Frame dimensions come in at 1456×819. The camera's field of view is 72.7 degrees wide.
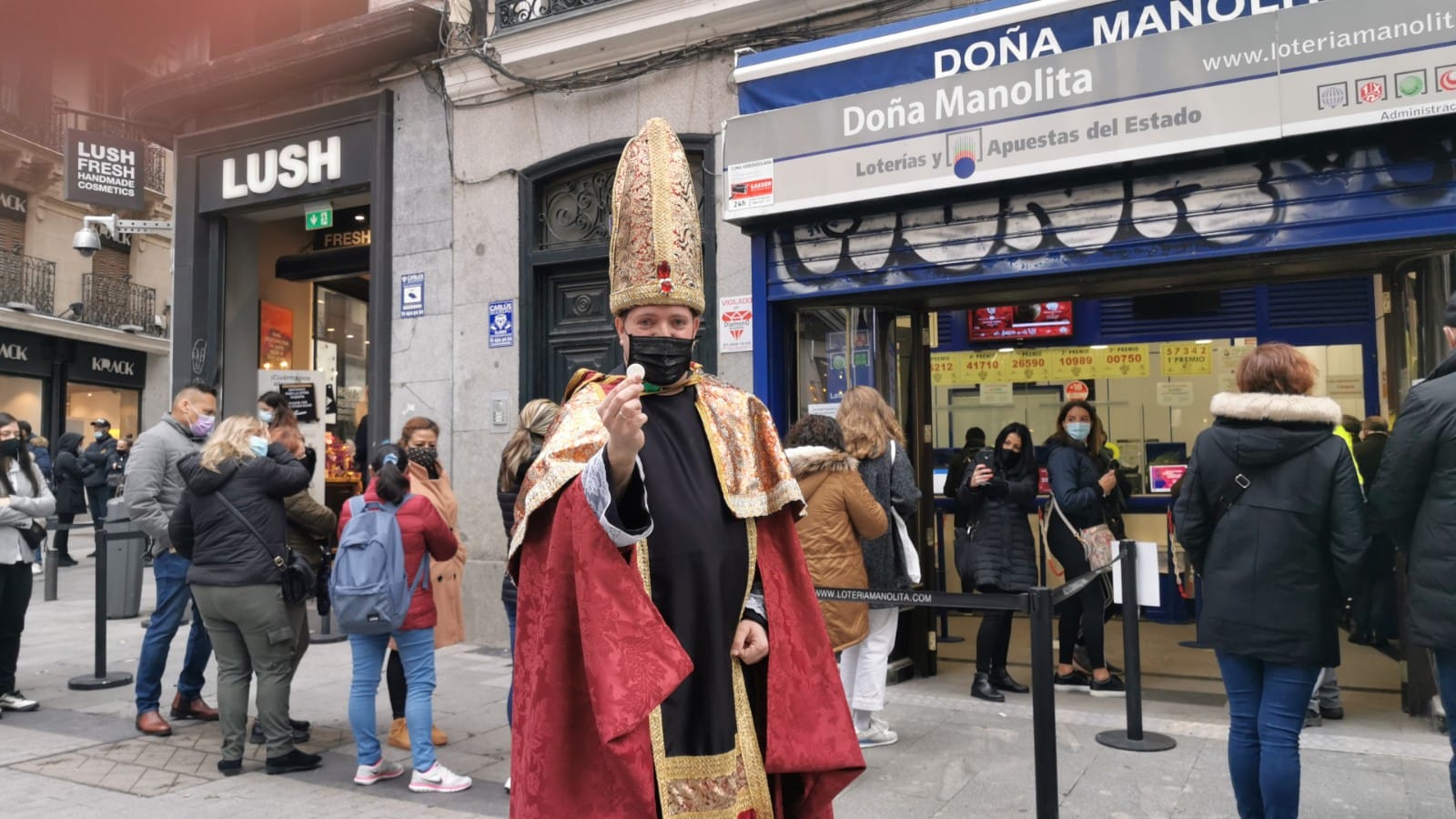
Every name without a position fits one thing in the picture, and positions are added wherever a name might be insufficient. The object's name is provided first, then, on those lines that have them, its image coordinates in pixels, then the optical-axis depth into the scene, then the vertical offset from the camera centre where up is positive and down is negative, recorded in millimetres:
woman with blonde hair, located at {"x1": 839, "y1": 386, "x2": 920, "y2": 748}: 5465 -578
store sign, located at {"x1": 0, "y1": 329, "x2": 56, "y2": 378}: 24203 +2553
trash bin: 9984 -1225
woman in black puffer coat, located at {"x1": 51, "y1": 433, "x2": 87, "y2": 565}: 15438 -427
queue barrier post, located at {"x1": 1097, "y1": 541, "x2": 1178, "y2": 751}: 5184 -1259
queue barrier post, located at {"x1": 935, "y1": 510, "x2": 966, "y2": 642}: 8555 -1112
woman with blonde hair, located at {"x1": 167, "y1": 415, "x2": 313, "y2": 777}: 5141 -616
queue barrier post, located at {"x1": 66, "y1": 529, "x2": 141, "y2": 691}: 7125 -1515
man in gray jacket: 6012 -482
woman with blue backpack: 4887 -745
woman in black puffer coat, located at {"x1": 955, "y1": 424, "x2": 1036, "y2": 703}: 6441 -618
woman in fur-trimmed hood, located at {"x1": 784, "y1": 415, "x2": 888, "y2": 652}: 5223 -406
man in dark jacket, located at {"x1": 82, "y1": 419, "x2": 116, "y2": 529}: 15479 -183
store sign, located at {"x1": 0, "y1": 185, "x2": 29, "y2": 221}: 24172 +6214
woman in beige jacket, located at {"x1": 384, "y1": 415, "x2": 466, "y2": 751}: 5438 -651
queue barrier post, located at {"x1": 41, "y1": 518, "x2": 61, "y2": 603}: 11352 -1483
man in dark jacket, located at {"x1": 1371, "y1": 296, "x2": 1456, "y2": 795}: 3391 -228
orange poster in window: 12008 +1420
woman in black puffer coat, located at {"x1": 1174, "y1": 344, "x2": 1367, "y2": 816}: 3641 -443
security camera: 15805 +3443
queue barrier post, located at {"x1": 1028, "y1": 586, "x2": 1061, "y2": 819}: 3408 -918
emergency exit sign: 10539 +2504
